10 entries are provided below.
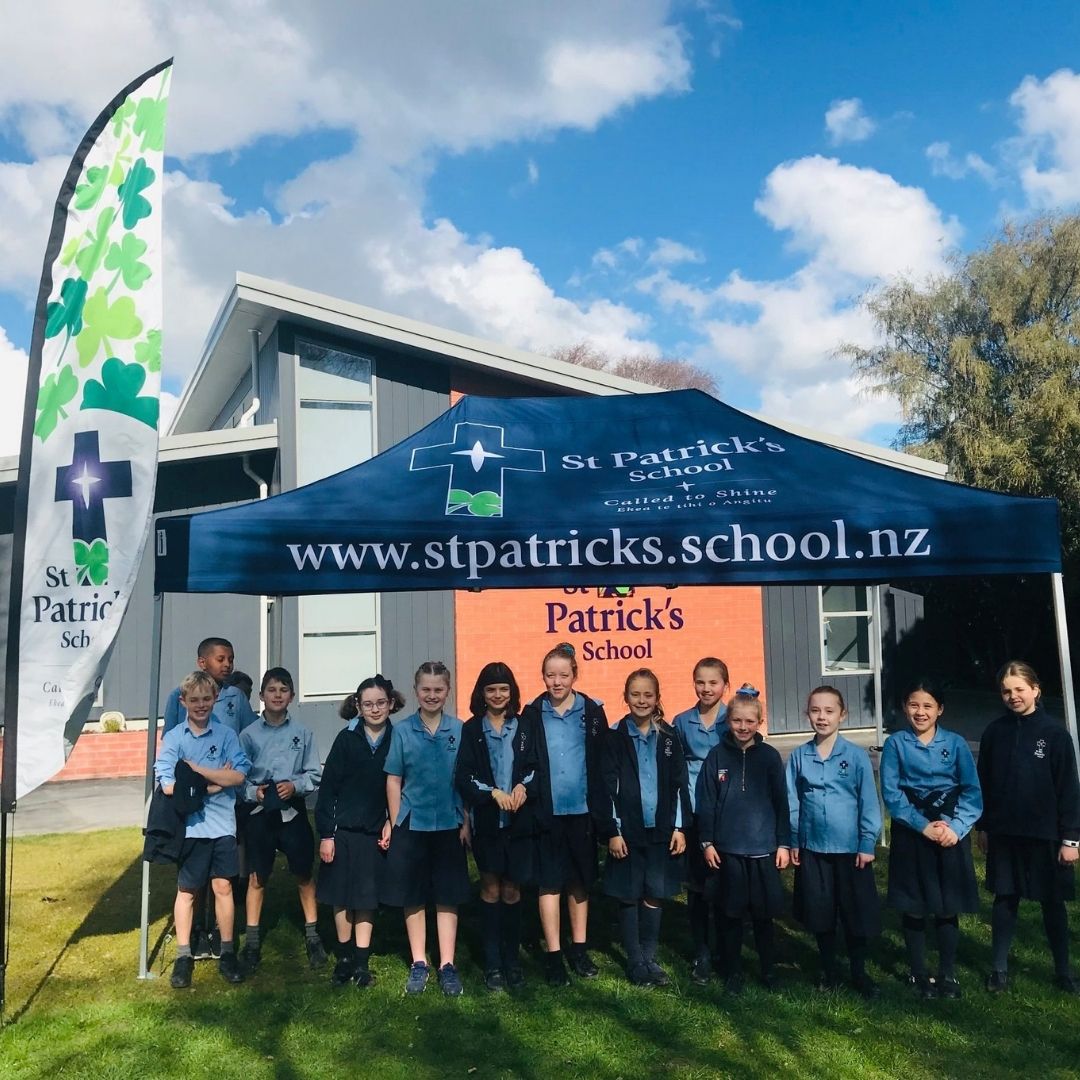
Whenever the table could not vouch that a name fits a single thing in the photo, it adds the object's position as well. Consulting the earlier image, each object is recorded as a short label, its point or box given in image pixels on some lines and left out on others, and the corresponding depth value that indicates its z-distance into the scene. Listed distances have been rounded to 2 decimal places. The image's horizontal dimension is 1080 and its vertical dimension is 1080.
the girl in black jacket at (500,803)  5.15
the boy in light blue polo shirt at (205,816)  5.29
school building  12.39
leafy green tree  20.83
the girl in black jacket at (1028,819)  4.98
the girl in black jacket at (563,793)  5.19
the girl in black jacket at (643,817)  5.20
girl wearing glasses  5.20
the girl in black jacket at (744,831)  5.07
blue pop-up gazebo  5.25
